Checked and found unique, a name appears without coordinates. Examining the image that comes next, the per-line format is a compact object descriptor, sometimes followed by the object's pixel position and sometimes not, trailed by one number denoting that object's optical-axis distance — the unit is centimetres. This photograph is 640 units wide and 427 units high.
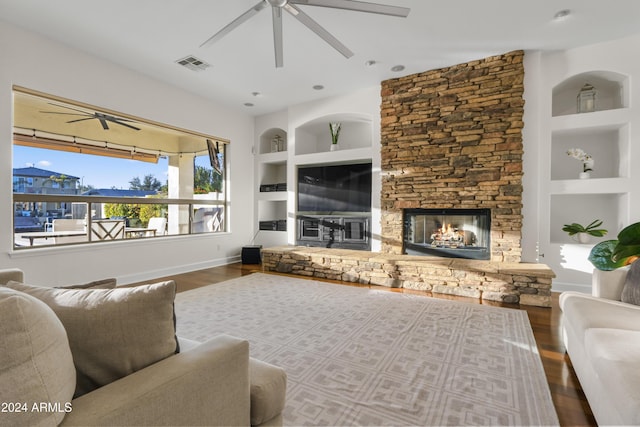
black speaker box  563
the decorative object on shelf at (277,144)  618
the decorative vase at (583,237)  367
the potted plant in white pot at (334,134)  532
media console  498
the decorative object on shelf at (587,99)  375
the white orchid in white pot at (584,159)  369
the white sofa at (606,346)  110
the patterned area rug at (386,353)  155
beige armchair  60
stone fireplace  370
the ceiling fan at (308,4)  245
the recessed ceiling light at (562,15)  295
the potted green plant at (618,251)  192
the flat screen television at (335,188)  498
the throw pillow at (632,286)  190
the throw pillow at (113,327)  83
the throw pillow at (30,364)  58
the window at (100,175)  345
